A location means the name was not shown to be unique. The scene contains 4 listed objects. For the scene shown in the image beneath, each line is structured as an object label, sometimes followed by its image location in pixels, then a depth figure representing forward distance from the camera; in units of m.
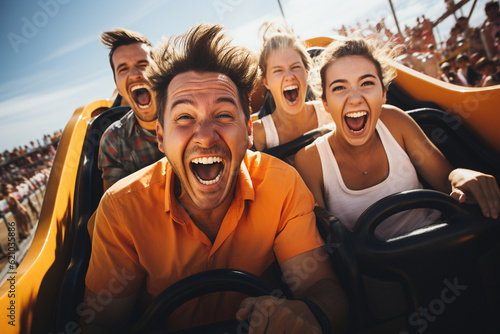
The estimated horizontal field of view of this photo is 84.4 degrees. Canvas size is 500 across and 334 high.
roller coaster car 0.91
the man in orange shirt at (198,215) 0.99
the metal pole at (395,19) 7.04
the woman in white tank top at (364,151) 1.35
